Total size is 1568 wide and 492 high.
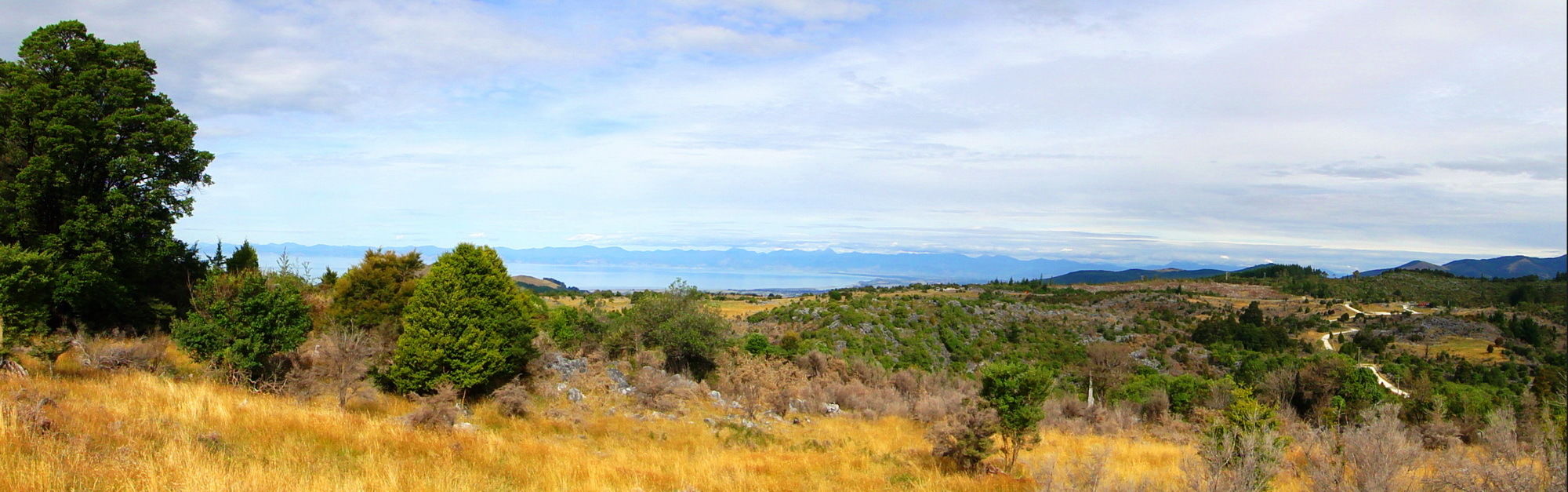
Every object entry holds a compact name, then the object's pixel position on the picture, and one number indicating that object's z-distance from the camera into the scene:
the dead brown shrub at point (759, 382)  20.30
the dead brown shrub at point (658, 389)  18.25
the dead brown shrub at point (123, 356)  12.41
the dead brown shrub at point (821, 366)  25.38
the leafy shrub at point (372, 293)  18.72
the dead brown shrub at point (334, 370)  12.73
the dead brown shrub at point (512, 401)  14.71
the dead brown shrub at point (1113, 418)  19.47
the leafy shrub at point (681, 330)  23.83
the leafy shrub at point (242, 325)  12.32
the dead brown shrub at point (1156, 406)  23.80
